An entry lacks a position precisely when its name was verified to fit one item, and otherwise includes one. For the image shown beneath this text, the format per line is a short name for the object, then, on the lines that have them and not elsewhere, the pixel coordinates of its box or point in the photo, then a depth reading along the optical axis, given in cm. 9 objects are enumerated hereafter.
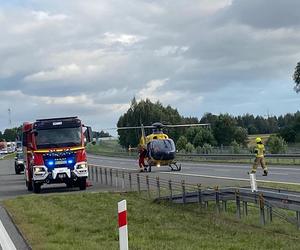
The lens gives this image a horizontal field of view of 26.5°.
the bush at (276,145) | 5407
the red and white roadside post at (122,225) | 845
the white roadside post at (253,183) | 1515
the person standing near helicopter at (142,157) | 4462
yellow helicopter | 4384
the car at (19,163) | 5329
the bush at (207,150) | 6731
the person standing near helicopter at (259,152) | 3244
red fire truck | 2791
